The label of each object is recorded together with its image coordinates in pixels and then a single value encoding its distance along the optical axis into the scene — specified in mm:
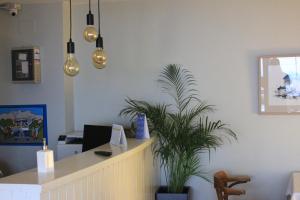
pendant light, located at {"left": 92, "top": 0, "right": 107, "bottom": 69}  3145
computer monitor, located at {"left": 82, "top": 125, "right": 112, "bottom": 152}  3721
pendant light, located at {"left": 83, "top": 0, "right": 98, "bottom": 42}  3027
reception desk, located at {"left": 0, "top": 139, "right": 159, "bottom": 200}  1888
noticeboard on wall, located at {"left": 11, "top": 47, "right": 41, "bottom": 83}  4641
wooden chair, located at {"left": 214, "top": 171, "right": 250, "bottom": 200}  3727
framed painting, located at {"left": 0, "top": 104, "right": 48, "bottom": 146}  4762
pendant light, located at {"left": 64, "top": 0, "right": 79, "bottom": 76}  2932
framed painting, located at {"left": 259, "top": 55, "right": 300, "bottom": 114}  4301
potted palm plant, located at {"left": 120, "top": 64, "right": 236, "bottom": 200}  4320
